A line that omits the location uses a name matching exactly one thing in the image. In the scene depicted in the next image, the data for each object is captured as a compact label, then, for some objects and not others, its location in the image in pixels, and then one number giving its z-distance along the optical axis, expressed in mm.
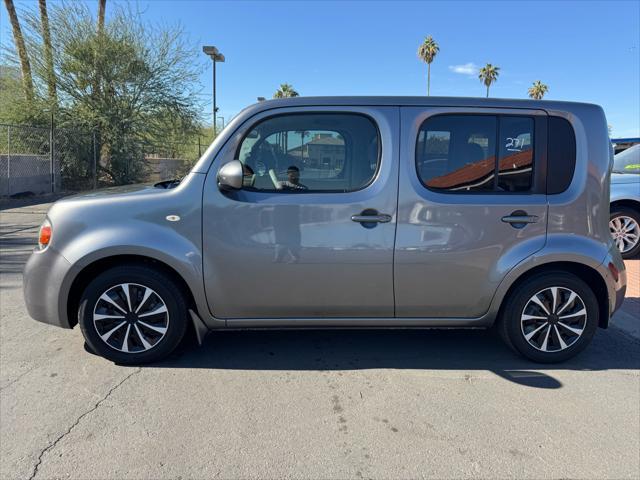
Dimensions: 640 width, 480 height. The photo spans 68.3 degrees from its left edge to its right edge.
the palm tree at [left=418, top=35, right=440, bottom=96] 53125
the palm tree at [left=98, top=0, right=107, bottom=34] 18719
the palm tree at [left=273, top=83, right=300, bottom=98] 48325
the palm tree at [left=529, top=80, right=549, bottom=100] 57366
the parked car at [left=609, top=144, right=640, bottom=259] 7223
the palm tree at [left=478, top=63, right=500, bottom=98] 56331
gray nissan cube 3355
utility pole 18297
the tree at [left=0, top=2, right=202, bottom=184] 17547
